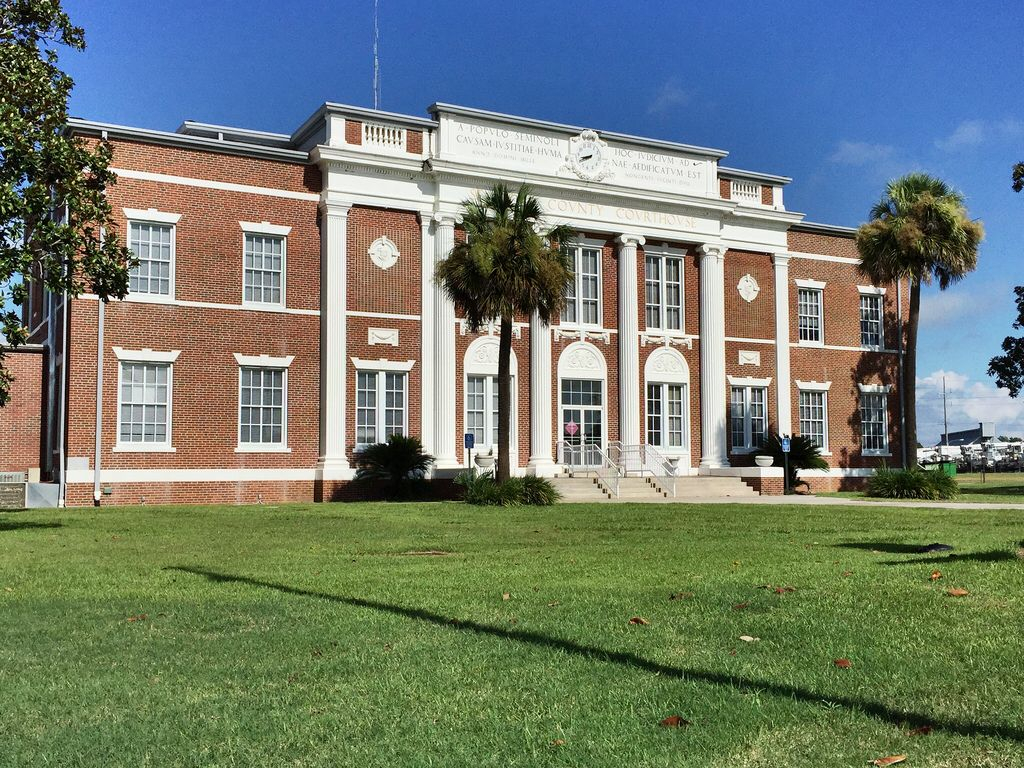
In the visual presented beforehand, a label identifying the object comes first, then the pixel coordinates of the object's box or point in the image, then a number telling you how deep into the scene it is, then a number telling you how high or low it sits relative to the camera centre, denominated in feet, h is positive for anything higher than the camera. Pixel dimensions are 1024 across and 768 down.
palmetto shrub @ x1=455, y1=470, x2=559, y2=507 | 84.43 -4.21
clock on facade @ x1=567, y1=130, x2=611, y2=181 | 111.55 +31.52
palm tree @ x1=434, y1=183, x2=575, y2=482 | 84.84 +14.39
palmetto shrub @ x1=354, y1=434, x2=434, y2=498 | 95.40 -1.99
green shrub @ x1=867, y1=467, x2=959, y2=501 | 92.63 -4.08
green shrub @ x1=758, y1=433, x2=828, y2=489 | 116.37 -1.55
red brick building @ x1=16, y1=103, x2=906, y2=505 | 90.48 +12.26
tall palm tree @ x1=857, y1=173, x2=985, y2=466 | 108.78 +21.72
